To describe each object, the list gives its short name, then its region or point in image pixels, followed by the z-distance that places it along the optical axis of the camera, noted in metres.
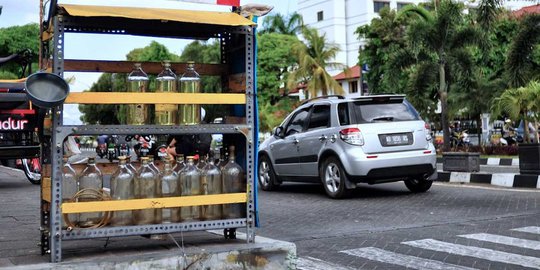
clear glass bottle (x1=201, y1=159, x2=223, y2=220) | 4.85
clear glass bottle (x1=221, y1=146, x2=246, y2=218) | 4.95
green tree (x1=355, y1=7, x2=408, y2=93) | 35.22
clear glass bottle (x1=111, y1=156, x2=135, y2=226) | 4.59
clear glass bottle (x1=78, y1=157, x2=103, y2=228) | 4.52
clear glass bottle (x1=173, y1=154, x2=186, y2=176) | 4.89
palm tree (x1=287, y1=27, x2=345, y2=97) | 42.66
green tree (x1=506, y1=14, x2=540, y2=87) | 17.12
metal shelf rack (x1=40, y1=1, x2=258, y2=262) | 4.28
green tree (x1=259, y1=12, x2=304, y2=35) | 58.38
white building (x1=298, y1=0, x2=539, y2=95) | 64.19
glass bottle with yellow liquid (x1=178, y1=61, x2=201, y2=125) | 4.78
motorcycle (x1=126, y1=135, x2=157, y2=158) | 23.37
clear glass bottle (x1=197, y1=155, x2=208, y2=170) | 4.99
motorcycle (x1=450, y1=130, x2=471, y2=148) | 31.97
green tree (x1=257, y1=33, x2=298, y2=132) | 50.91
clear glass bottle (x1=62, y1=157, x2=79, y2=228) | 4.49
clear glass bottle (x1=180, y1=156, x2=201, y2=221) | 4.79
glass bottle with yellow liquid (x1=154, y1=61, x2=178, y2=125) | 4.69
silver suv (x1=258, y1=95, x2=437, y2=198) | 10.23
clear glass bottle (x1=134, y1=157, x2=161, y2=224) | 4.63
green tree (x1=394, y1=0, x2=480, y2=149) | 21.09
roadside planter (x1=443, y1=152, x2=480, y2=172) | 14.29
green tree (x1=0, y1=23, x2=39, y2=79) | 46.84
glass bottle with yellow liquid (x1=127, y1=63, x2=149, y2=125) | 4.67
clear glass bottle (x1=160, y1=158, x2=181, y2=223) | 4.70
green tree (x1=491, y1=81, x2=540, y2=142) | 13.29
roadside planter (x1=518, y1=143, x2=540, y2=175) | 12.88
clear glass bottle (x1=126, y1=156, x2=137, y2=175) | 4.70
